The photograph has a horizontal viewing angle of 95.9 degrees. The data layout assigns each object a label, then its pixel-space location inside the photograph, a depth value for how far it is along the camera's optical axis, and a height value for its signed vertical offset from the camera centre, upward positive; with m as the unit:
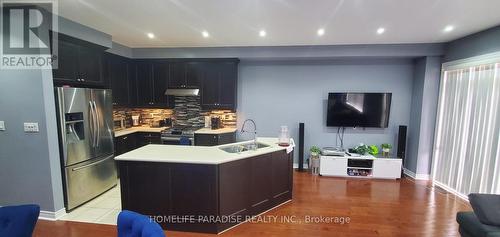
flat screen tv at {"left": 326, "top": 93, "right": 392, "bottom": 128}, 4.64 -0.14
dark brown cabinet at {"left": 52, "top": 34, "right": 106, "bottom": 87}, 3.02 +0.52
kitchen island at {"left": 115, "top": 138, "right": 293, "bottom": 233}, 2.59 -1.02
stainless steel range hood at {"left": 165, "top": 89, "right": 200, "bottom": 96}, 4.74 +0.17
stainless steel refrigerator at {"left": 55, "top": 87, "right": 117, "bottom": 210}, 2.99 -0.62
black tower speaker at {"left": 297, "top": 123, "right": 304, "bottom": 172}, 4.77 -0.97
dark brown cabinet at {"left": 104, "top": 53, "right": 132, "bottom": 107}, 4.14 +0.44
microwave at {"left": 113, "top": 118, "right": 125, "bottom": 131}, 4.63 -0.52
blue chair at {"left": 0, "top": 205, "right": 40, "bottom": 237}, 1.37 -0.76
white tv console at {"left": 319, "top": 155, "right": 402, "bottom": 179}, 4.48 -1.29
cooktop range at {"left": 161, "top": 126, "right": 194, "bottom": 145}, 4.54 -0.73
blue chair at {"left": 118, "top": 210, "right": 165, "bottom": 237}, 1.16 -0.70
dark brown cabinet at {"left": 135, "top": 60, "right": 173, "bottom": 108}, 4.88 +0.36
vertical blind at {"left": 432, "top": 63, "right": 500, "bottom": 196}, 3.15 -0.43
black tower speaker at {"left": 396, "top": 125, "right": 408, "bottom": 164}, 4.49 -0.76
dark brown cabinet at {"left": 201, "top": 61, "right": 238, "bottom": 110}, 4.75 +0.33
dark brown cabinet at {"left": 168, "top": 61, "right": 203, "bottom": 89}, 4.79 +0.56
